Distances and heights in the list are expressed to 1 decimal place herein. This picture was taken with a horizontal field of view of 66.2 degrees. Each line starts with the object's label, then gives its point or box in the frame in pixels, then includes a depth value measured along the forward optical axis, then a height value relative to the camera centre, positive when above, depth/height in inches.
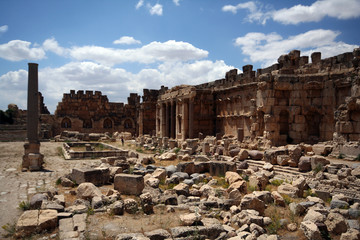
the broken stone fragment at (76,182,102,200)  318.3 -77.5
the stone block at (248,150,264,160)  545.6 -57.1
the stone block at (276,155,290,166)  485.1 -59.3
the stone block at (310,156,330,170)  418.9 -53.6
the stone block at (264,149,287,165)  500.7 -51.0
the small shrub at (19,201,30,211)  283.7 -83.3
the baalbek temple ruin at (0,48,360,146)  520.7 +54.2
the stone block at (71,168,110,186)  394.0 -73.6
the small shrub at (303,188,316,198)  344.8 -84.8
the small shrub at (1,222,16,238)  221.9 -87.0
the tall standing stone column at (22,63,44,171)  515.5 -3.4
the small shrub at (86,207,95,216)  266.5 -83.9
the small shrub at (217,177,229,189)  396.1 -85.1
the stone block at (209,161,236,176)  473.1 -71.8
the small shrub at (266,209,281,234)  243.0 -90.1
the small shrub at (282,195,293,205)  310.8 -85.0
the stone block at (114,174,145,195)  346.3 -74.2
